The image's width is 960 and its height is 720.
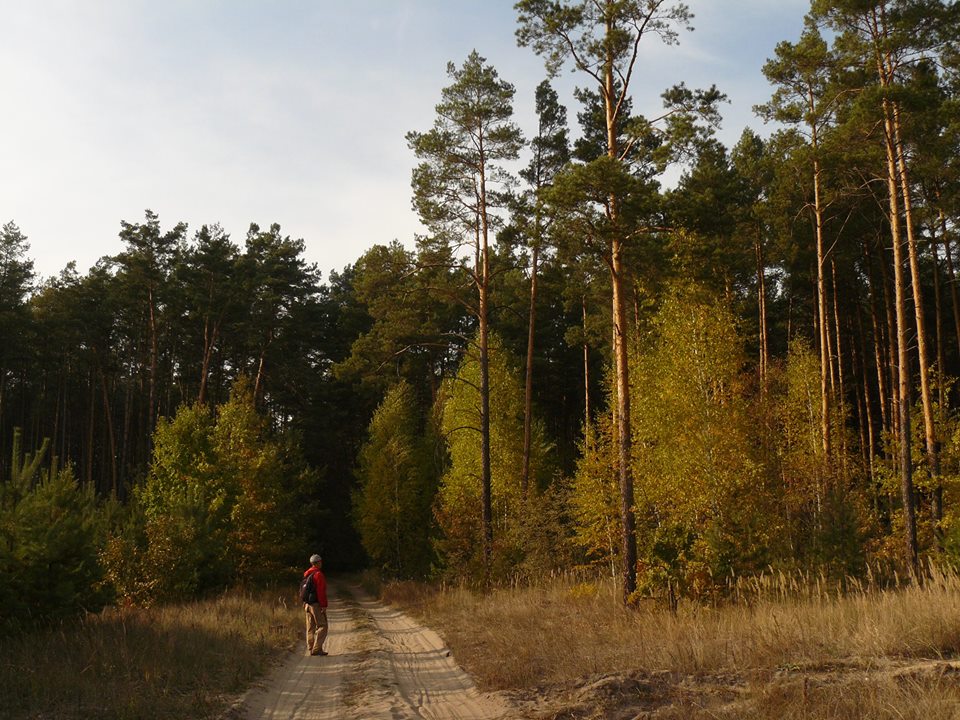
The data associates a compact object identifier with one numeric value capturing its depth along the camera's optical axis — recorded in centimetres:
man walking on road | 1324
